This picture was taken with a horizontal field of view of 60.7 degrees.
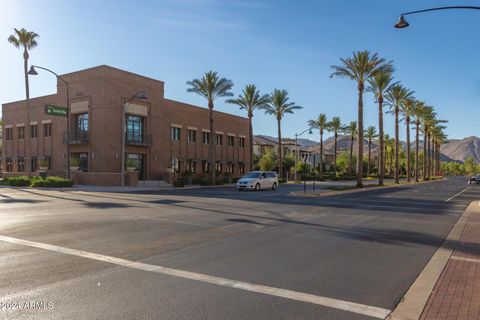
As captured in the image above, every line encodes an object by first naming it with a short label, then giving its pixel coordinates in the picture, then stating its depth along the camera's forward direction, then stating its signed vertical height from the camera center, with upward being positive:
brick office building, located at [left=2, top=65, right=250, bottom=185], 39.88 +4.09
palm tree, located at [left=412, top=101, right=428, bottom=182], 66.38 +9.09
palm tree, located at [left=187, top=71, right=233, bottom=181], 46.09 +9.13
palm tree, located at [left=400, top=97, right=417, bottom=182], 60.59 +8.82
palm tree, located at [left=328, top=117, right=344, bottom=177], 79.00 +8.27
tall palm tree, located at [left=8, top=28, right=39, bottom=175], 42.78 +13.45
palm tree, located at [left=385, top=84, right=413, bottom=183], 54.77 +9.50
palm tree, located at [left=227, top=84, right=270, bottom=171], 53.28 +8.80
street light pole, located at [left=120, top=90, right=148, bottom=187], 34.38 +2.58
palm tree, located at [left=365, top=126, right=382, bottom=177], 93.86 +8.25
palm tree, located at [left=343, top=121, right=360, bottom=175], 83.89 +8.06
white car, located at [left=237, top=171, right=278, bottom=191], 34.34 -1.07
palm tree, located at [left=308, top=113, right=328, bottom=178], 77.47 +8.38
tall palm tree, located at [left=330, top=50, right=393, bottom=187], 39.69 +9.63
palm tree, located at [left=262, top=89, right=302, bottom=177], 57.12 +8.64
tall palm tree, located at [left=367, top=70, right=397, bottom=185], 46.06 +9.20
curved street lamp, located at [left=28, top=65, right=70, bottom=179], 30.56 +7.30
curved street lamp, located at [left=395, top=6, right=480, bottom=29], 14.86 +5.26
